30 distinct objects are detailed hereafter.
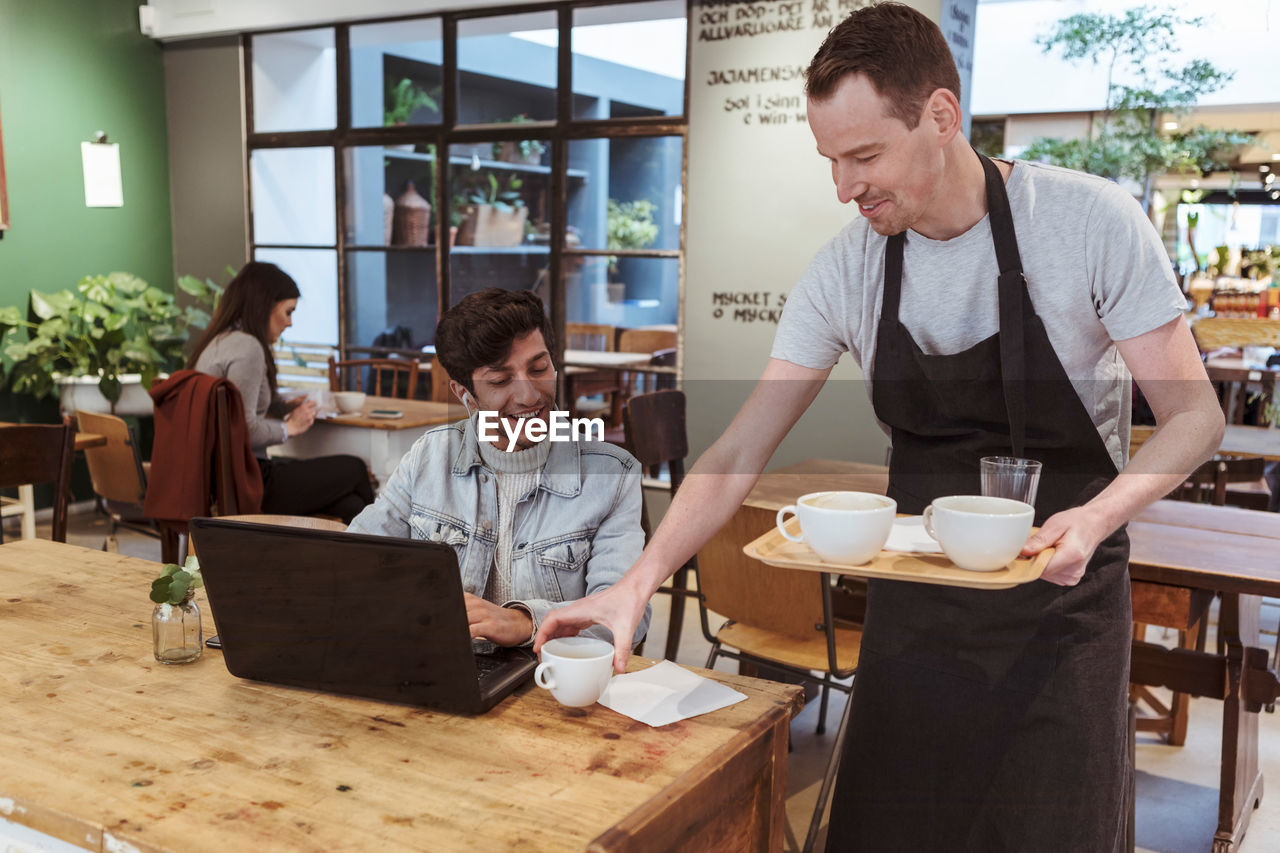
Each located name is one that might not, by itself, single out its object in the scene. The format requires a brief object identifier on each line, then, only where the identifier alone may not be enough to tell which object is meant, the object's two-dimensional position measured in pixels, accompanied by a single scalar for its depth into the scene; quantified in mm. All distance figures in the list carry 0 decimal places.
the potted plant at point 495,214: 5473
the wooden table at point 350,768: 1036
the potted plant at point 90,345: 5527
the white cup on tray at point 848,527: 1146
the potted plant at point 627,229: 5164
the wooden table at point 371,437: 4195
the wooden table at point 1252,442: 3902
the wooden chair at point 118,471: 3803
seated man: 1815
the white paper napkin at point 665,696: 1315
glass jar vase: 1505
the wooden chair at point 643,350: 5168
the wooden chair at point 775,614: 2590
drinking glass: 1243
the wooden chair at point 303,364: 6246
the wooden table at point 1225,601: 2355
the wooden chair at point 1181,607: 2367
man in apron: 1312
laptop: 1225
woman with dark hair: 3791
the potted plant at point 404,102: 5625
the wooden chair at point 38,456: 2984
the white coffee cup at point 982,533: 1110
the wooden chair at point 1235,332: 5207
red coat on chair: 3441
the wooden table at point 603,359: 5207
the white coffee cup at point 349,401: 4309
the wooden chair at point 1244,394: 5036
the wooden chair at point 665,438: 3367
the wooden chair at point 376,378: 5672
